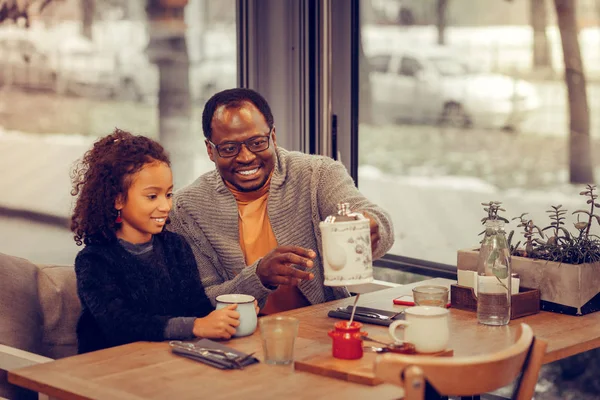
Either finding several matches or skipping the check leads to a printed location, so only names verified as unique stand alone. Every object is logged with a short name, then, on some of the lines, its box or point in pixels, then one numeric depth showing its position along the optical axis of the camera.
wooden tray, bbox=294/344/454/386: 2.00
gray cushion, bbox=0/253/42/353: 2.69
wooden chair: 1.68
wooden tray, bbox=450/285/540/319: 2.61
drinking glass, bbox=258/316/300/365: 2.14
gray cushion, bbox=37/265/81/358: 2.85
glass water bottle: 2.53
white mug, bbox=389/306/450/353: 2.10
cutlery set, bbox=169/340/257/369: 2.13
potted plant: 2.64
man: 2.93
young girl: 2.36
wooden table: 1.95
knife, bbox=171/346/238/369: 2.12
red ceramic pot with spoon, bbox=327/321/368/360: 2.12
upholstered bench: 2.73
